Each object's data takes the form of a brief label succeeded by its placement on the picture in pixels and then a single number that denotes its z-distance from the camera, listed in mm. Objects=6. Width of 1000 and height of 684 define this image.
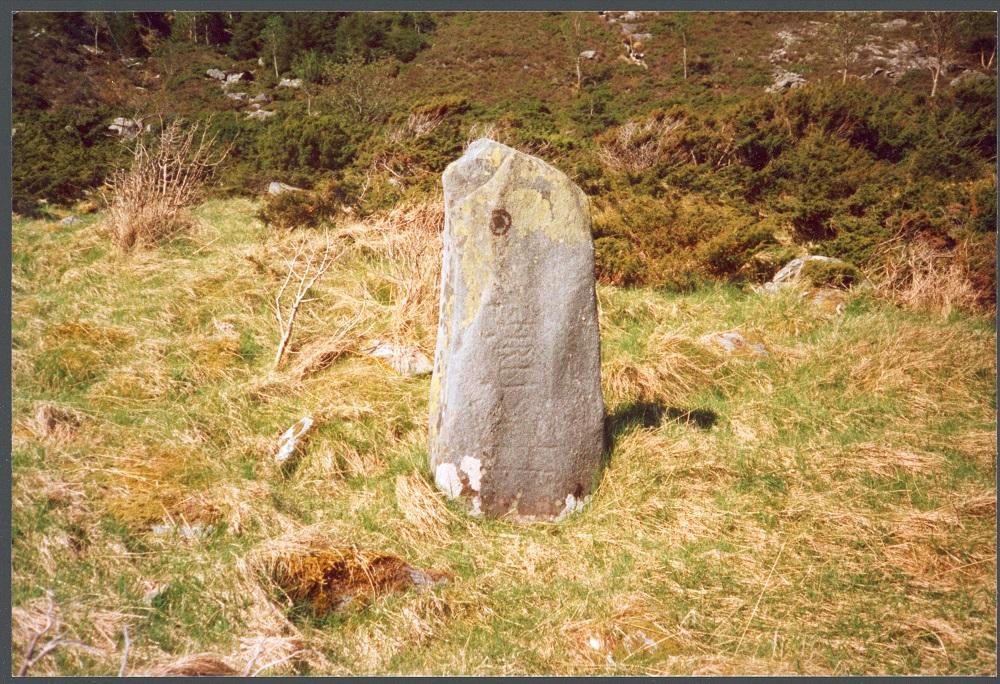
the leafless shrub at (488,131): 9758
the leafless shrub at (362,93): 13906
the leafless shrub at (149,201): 6910
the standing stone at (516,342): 2900
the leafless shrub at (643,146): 9875
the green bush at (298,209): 8234
